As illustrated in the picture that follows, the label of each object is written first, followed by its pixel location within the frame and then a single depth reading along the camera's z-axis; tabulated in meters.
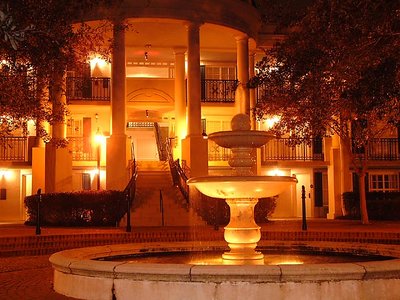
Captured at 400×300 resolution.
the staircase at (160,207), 21.03
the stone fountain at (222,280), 7.60
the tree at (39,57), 13.20
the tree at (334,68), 12.12
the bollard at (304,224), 18.61
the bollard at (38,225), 16.81
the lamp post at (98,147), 27.38
